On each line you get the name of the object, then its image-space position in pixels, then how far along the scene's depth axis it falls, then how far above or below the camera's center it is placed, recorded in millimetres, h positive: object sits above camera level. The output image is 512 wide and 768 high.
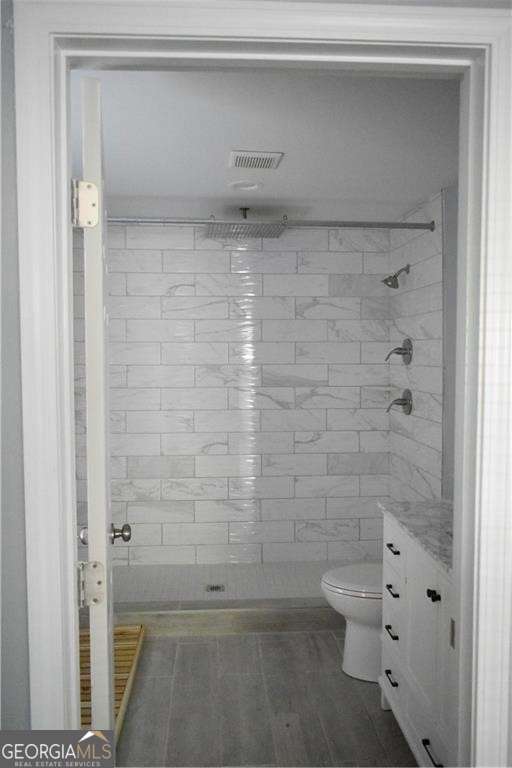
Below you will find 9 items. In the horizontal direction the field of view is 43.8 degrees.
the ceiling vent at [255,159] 2945 +905
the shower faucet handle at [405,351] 4234 -13
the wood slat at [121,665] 2832 -1593
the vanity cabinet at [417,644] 2049 -1080
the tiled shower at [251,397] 4547 -350
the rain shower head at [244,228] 3705 +730
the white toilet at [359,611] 2984 -1244
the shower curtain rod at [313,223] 3725 +751
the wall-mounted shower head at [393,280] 4283 +473
